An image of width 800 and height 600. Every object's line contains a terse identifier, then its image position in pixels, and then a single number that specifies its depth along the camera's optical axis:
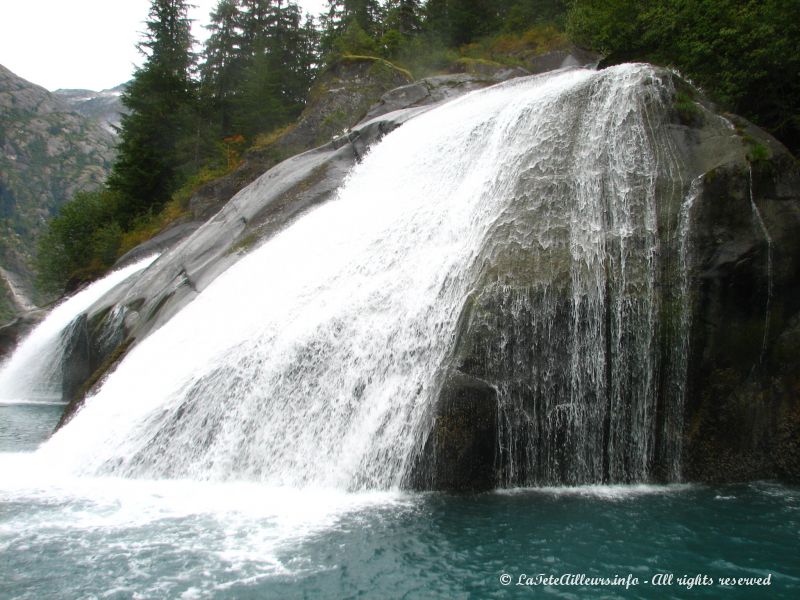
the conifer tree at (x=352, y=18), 37.59
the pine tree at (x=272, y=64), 32.94
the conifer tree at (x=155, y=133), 34.28
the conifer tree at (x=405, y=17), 36.56
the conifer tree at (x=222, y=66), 35.84
